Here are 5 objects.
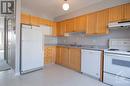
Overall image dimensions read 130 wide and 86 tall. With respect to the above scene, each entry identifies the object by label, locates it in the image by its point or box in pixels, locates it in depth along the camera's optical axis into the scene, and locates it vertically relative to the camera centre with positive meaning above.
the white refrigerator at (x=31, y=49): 2.30 -0.23
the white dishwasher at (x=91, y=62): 2.09 -0.64
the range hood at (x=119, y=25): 1.76 +0.47
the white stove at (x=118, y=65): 1.66 -0.58
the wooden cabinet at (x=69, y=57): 2.60 -0.62
